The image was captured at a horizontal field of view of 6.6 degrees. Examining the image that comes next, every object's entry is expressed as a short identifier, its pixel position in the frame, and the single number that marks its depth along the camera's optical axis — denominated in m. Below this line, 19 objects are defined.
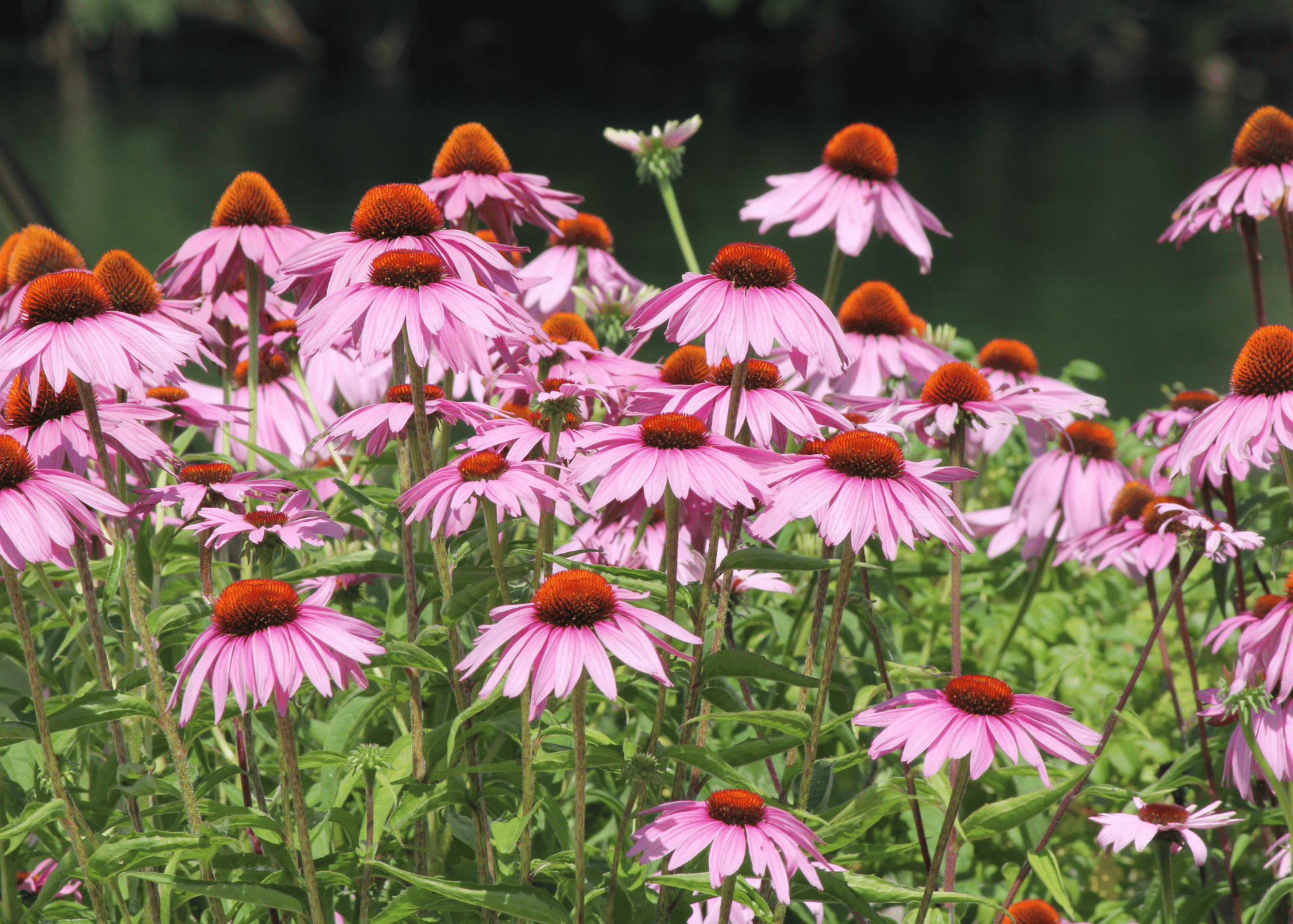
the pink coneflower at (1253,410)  4.66
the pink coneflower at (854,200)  4.91
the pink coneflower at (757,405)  4.61
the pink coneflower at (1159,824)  4.68
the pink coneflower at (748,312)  4.57
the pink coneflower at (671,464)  4.54
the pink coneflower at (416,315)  4.56
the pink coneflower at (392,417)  4.62
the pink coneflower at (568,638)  4.50
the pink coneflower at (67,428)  4.62
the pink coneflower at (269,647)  4.51
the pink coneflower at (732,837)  4.53
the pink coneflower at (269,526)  4.60
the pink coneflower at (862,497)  4.56
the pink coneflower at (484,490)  4.56
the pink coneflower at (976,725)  4.56
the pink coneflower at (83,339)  4.55
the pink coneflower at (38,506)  4.53
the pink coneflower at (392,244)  4.62
